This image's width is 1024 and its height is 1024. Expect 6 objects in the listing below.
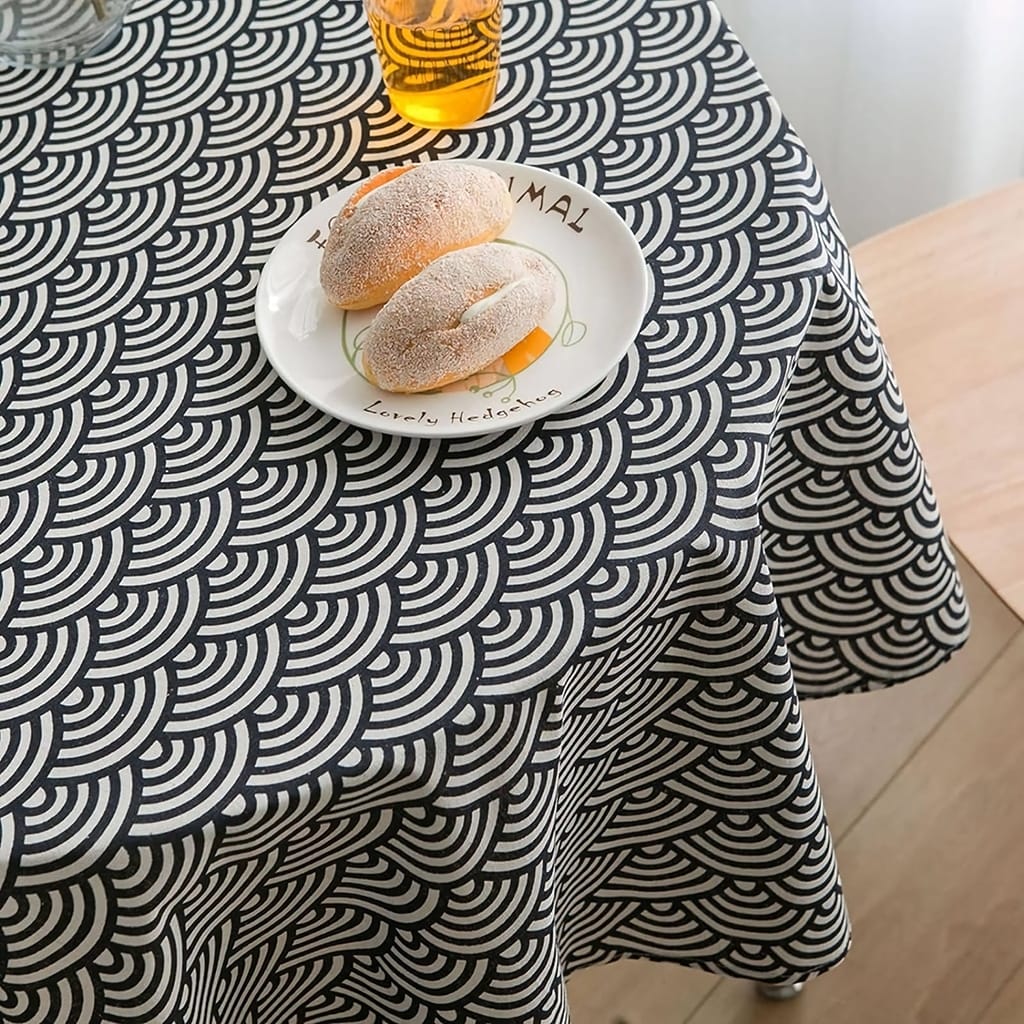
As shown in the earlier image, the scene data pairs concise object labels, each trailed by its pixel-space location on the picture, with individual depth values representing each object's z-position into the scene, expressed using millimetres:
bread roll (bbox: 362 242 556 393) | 805
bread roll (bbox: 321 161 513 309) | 837
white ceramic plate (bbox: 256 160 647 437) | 812
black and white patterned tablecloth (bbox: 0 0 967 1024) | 706
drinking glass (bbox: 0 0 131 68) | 1062
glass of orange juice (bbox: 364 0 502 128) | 945
